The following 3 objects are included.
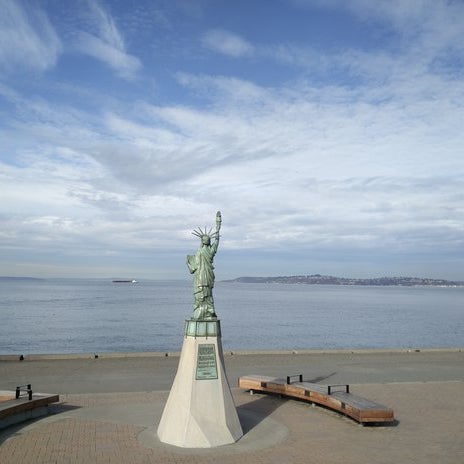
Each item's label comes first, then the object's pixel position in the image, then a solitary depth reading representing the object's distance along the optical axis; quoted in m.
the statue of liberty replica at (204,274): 10.74
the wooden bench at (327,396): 11.13
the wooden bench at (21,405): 10.94
